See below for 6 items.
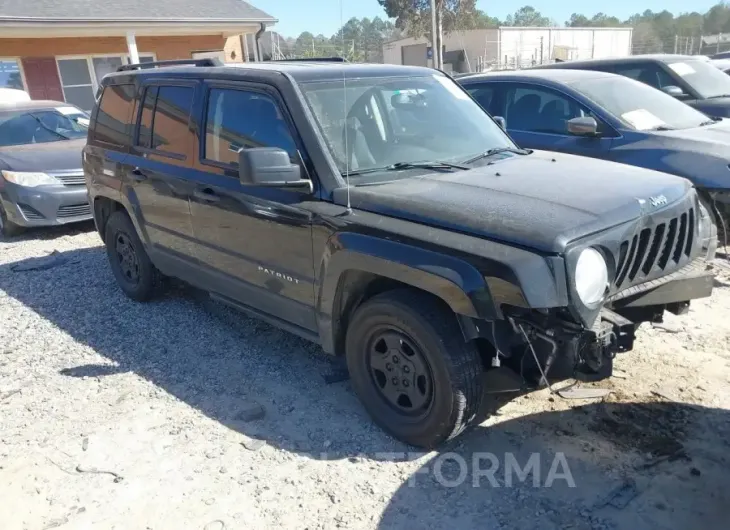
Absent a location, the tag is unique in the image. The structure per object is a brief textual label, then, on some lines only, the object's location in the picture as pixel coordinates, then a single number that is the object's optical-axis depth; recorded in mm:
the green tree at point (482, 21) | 41194
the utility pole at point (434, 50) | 19244
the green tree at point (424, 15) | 33844
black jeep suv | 2768
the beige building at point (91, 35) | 14516
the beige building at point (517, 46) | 36375
